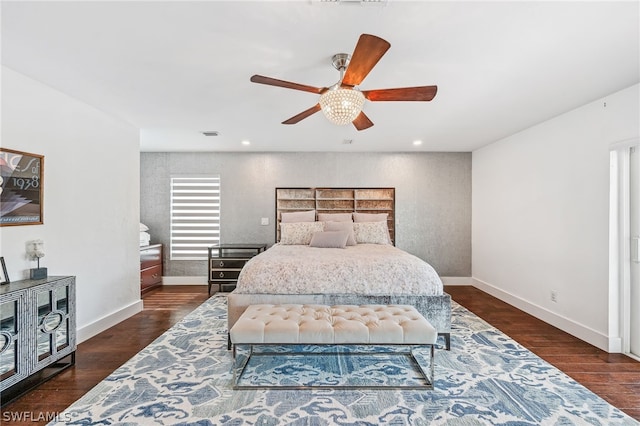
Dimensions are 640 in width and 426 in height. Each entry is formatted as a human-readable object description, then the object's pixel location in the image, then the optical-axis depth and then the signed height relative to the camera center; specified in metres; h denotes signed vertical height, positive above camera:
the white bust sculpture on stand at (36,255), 2.63 -0.34
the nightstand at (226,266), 5.25 -0.85
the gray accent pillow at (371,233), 4.93 -0.30
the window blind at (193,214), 5.87 +0.00
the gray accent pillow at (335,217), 5.31 -0.06
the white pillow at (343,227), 4.76 -0.21
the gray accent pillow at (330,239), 4.41 -0.35
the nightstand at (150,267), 5.18 -0.89
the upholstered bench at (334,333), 2.38 -0.88
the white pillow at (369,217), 5.33 -0.06
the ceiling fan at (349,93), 2.01 +0.83
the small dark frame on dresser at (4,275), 2.45 -0.46
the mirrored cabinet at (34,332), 2.18 -0.87
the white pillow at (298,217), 5.37 -0.06
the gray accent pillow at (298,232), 4.89 -0.28
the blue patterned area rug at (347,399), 2.03 -1.28
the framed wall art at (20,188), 2.52 +0.22
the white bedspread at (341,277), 3.14 -0.62
